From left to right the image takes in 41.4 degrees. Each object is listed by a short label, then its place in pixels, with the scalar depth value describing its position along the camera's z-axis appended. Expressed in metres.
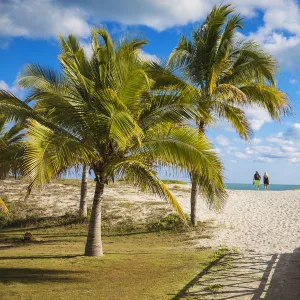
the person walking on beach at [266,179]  34.50
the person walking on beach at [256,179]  33.56
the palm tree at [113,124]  10.44
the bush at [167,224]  18.16
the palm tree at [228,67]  16.94
